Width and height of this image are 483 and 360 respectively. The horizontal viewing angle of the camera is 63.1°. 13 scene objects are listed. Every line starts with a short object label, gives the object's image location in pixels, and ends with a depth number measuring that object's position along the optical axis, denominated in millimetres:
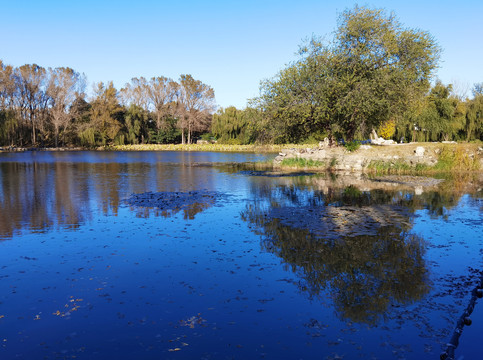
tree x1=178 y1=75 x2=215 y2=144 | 96062
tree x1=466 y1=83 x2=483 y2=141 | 53125
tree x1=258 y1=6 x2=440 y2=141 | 32344
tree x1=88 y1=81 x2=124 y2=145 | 89062
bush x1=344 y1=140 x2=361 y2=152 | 35062
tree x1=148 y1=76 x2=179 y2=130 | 98438
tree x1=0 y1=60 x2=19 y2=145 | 74406
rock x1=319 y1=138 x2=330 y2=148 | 38578
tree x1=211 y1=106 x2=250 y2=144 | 90750
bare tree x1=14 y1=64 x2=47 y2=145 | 81500
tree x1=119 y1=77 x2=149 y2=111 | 99375
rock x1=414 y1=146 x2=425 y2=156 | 32062
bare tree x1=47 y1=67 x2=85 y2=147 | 83812
